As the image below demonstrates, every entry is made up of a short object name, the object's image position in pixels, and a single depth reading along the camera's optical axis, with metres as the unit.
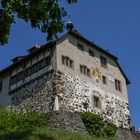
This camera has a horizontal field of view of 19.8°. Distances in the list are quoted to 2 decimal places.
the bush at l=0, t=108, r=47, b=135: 31.02
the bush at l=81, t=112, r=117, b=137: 35.75
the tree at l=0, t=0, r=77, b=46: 15.17
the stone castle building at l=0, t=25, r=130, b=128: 36.66
